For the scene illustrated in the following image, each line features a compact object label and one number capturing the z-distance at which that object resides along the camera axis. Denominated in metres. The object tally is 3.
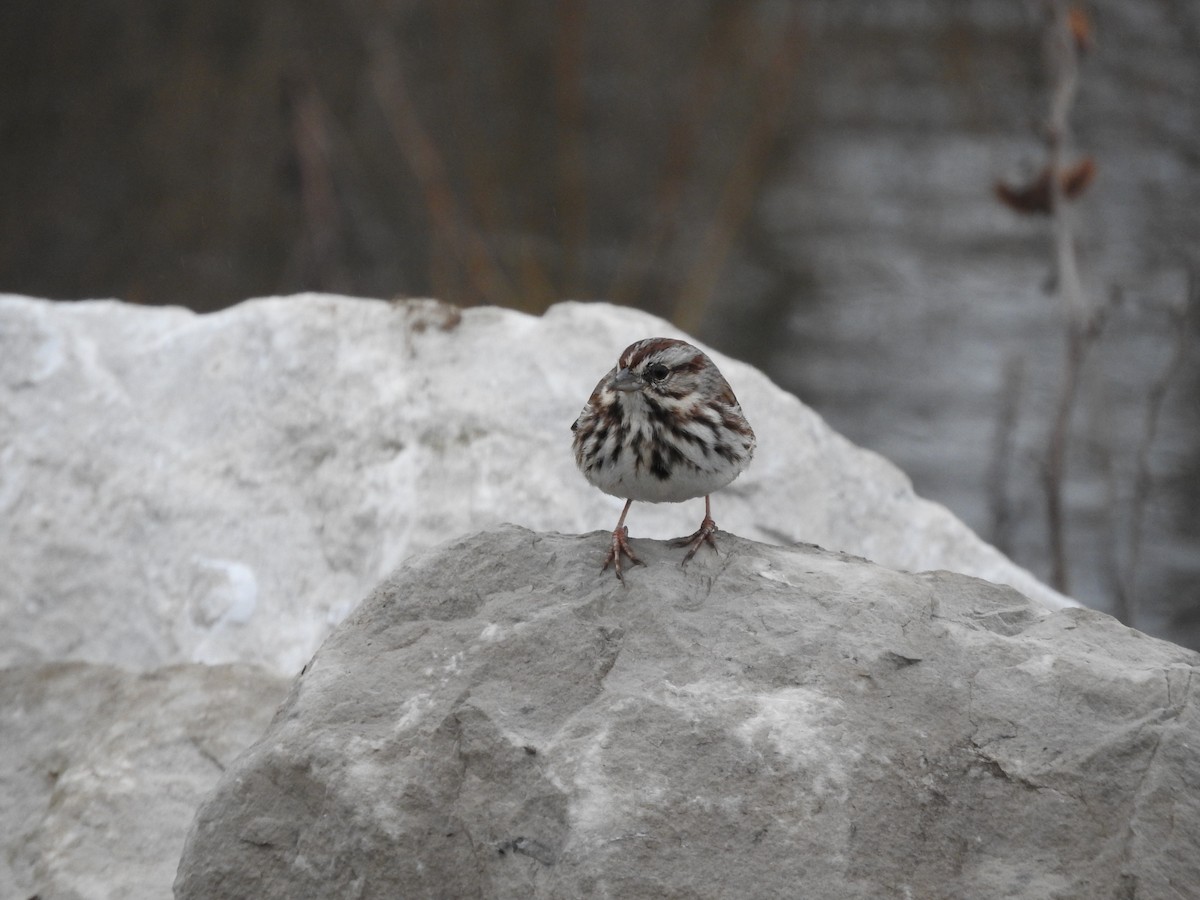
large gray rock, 5.82
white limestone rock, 9.50
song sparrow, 7.48
